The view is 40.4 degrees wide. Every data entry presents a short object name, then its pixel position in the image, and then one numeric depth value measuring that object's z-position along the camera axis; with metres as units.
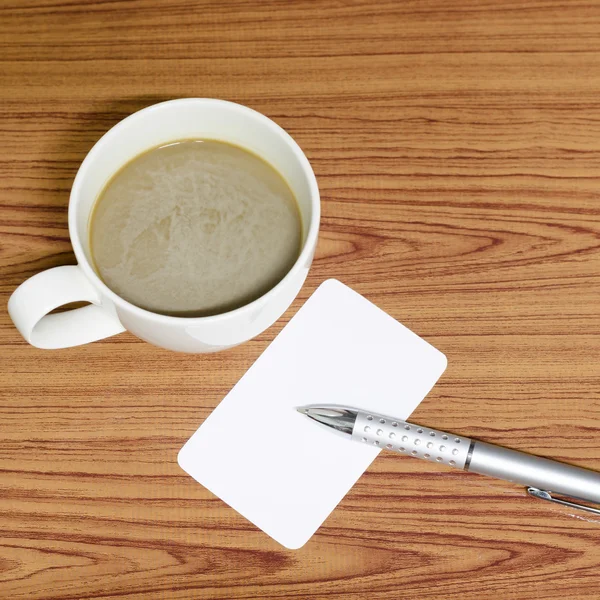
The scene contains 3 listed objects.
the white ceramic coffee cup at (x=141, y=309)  0.61
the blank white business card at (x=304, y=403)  0.70
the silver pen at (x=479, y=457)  0.68
